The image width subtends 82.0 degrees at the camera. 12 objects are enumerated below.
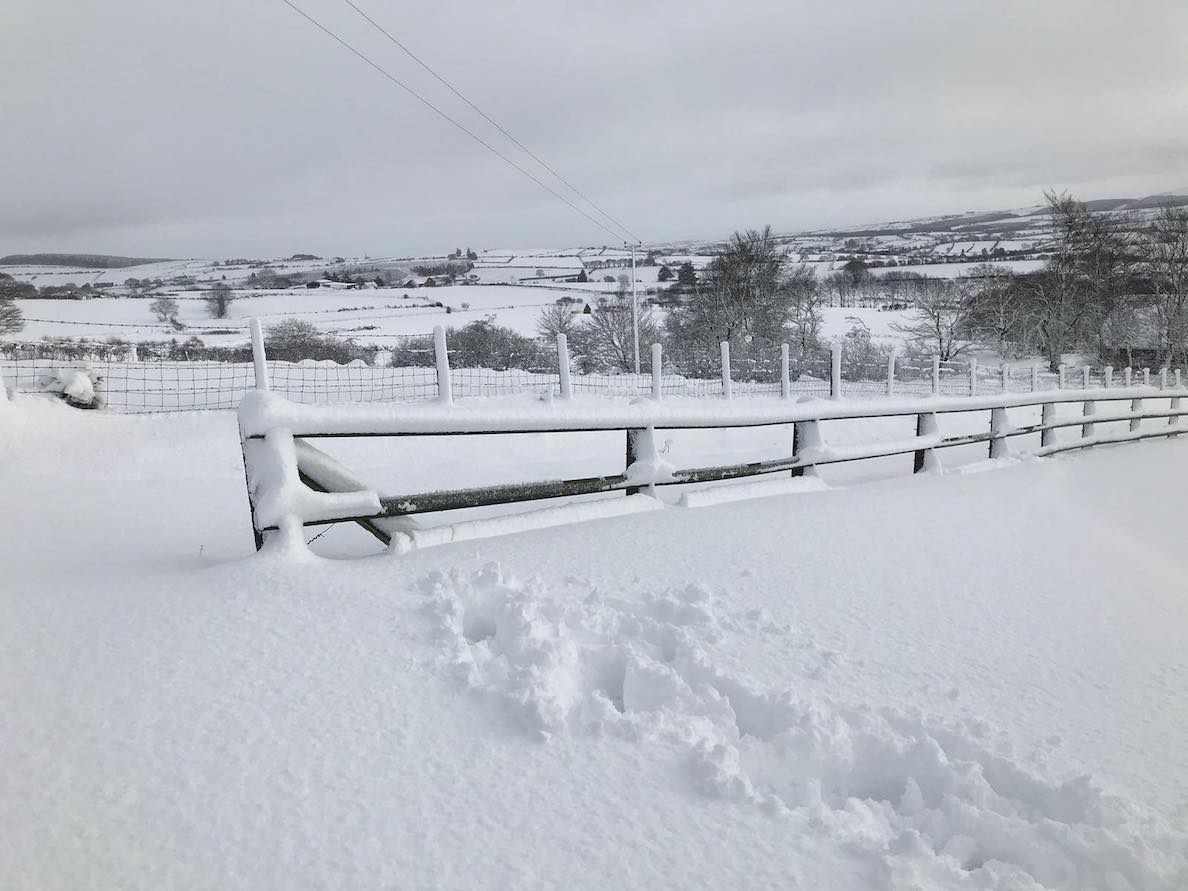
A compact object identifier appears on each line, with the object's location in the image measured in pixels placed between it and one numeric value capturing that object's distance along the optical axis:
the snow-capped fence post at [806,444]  5.20
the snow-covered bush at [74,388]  9.20
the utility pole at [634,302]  33.06
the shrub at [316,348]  21.39
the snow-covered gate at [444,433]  2.78
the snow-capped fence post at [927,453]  6.30
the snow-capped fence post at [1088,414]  9.52
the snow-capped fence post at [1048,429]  8.52
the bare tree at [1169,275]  39.69
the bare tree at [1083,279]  42.03
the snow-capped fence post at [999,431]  7.51
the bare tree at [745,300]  41.81
